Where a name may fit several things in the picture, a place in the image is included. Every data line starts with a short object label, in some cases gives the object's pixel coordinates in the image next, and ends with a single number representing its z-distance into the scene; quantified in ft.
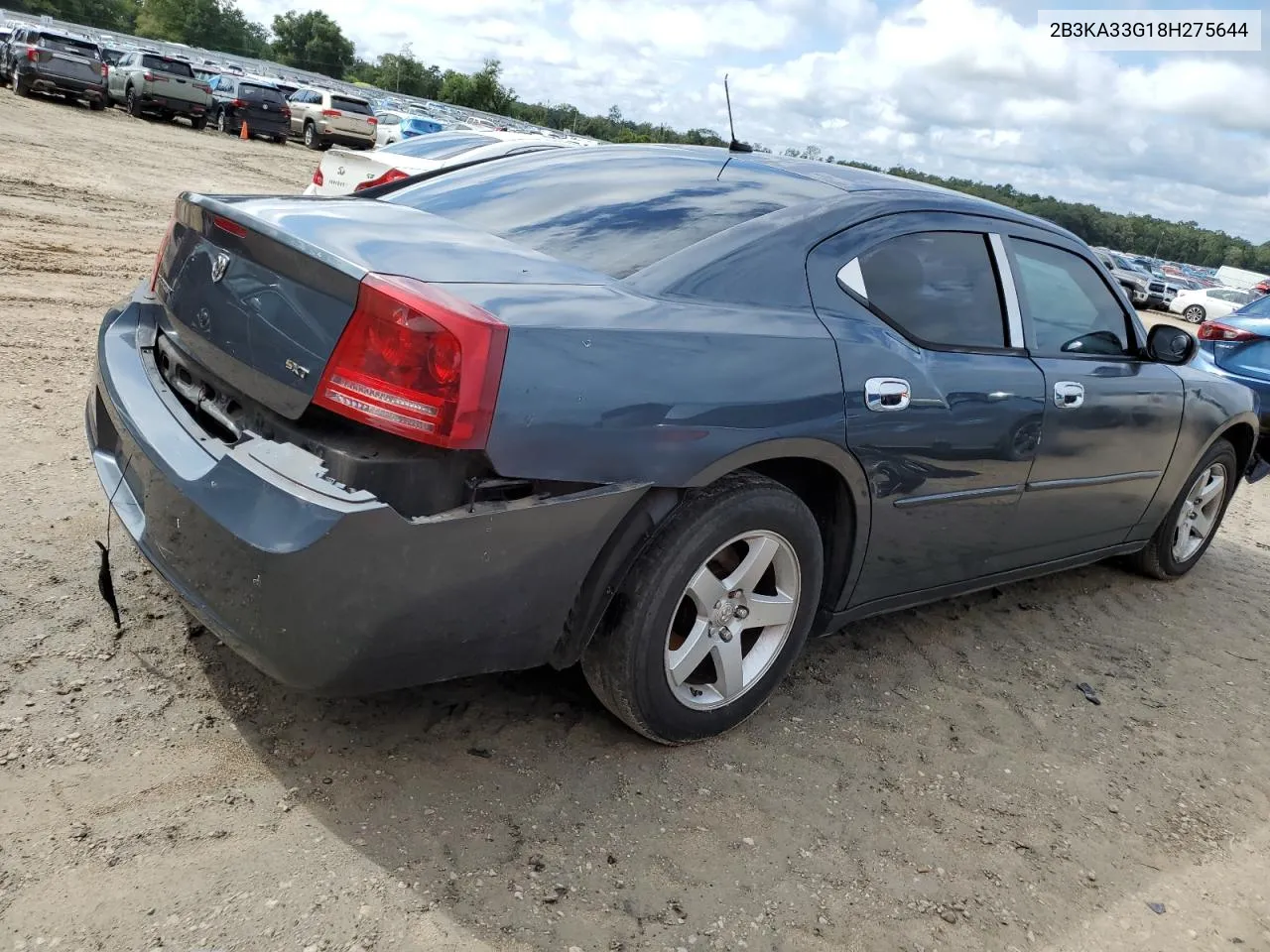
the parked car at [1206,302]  102.36
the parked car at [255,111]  93.91
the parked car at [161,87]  86.07
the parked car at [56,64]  79.71
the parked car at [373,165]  31.53
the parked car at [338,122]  94.63
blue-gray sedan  7.22
